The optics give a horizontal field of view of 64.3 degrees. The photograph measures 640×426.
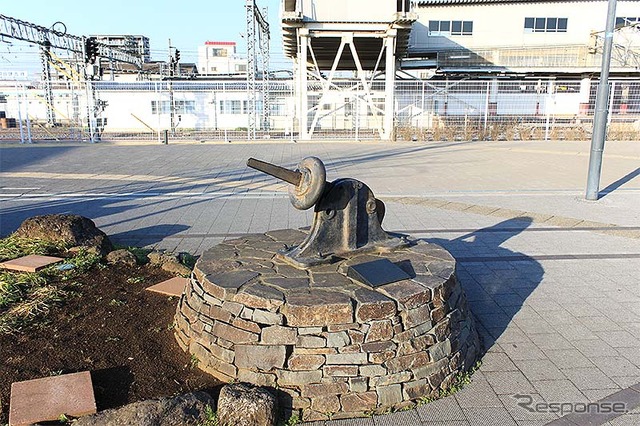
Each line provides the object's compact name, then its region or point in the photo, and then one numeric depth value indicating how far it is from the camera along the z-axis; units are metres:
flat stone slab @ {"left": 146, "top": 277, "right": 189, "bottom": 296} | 4.83
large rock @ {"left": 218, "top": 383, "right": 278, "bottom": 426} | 2.97
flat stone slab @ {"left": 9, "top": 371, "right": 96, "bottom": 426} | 2.95
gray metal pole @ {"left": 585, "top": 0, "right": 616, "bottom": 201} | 9.02
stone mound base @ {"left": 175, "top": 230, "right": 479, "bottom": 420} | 3.27
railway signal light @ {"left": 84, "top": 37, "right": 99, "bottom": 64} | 27.01
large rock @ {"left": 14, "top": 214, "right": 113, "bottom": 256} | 5.99
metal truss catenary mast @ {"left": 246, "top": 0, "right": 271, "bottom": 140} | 23.33
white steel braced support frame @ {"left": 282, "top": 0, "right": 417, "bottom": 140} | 20.81
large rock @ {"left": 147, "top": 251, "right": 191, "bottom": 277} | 5.49
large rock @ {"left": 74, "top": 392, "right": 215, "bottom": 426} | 2.85
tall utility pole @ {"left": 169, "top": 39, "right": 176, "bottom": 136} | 24.29
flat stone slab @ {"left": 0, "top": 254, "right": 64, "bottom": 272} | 5.21
